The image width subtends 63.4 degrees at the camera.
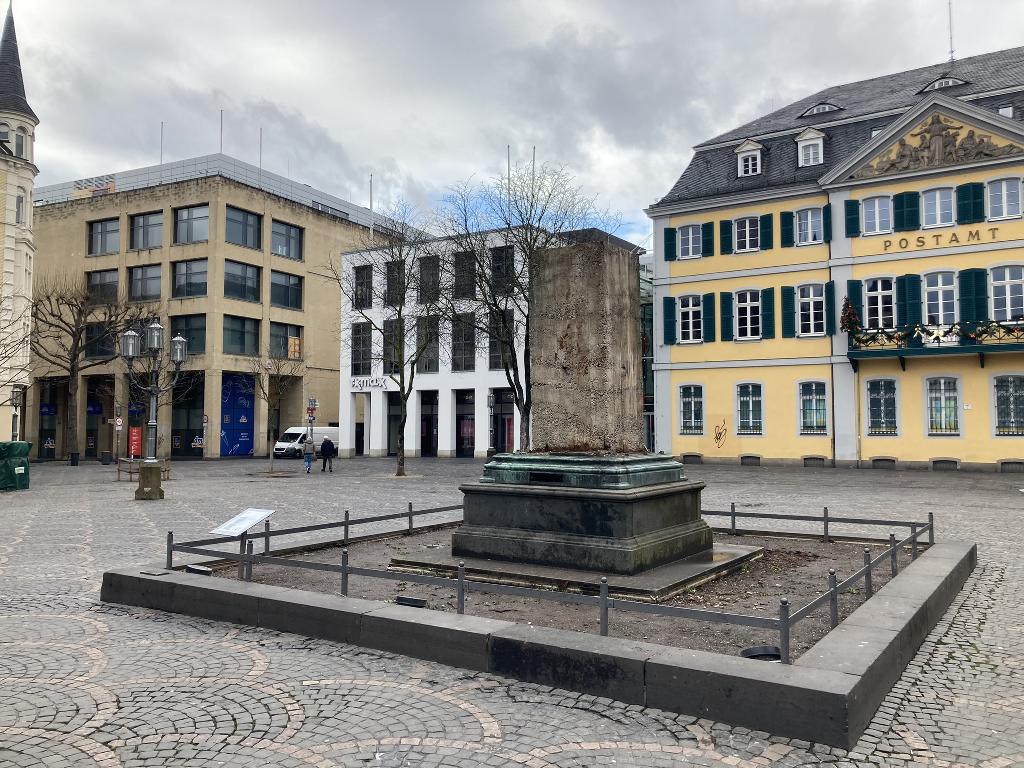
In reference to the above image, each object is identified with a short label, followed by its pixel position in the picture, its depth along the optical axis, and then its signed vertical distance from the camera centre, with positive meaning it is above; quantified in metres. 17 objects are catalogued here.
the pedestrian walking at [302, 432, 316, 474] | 32.88 -1.06
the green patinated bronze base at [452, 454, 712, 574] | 7.75 -0.87
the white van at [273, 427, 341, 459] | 47.25 -0.78
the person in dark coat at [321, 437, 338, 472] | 35.09 -1.01
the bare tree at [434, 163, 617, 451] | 29.64 +6.34
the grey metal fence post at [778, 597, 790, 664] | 4.91 -1.22
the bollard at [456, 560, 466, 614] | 6.28 -1.28
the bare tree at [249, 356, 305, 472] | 47.56 +3.26
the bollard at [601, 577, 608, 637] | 5.53 -1.23
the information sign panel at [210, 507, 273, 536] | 8.34 -0.96
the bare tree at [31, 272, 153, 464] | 42.34 +6.16
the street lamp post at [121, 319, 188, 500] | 20.77 +1.65
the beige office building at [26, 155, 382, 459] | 48.94 +8.19
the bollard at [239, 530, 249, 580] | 8.42 -1.38
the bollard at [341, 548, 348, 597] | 6.82 -1.23
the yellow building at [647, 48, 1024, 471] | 29.27 +5.57
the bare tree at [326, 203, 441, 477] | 32.03 +5.78
